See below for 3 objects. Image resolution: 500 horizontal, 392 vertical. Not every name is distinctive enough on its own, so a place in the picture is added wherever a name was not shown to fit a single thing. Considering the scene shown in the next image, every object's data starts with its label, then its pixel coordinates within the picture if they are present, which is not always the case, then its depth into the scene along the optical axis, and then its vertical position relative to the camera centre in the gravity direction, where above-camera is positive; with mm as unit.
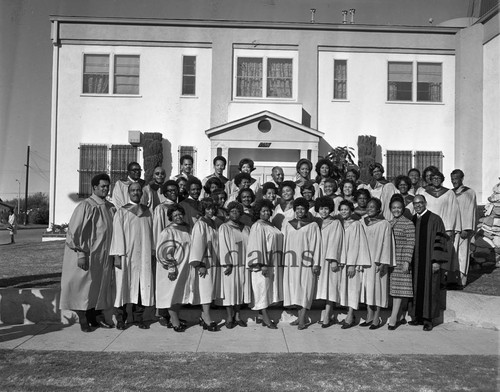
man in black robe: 7832 -941
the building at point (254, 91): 20172 +4039
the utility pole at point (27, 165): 50712 +2479
